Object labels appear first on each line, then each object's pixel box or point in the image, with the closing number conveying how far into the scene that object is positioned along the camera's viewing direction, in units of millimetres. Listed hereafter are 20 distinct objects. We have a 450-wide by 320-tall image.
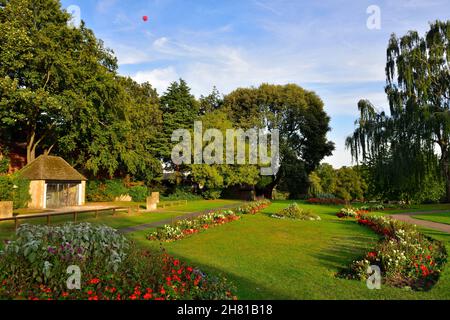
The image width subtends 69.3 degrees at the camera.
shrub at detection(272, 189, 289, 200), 60031
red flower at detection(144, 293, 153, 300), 5070
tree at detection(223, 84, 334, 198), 48719
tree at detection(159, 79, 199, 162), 44000
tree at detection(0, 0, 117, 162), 25984
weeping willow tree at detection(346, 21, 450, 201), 28219
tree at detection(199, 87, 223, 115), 52438
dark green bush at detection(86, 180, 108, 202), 39344
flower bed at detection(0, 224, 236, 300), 5312
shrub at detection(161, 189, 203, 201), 43353
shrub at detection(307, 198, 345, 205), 34719
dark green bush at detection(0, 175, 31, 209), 24609
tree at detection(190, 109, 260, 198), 40219
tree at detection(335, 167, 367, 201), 44875
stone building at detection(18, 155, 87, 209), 29031
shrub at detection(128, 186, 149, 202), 41375
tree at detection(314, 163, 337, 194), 55856
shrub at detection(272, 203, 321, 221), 21250
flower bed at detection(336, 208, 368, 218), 22359
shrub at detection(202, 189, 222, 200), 45531
